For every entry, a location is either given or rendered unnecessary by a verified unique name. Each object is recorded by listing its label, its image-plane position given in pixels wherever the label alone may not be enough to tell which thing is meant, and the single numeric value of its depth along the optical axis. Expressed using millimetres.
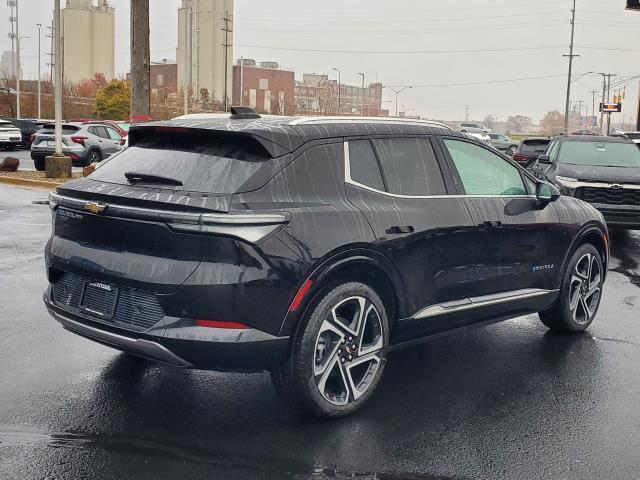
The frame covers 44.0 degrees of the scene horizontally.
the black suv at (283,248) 4129
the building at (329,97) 113312
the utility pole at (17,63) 63950
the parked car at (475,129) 58238
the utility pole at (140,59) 18109
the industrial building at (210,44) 106812
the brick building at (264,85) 132950
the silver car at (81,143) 24391
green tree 65062
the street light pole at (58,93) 19938
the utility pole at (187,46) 40534
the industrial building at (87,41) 120062
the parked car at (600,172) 12219
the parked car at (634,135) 26091
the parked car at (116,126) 25516
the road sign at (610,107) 80438
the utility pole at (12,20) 86875
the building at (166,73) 139862
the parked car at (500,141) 49088
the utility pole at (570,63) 74562
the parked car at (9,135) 37188
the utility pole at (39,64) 67812
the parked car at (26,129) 41594
